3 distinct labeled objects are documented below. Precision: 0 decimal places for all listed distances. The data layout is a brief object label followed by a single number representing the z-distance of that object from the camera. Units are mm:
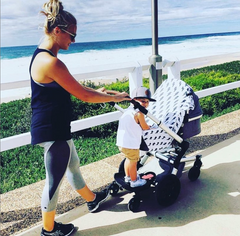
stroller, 3217
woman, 2367
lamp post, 4379
